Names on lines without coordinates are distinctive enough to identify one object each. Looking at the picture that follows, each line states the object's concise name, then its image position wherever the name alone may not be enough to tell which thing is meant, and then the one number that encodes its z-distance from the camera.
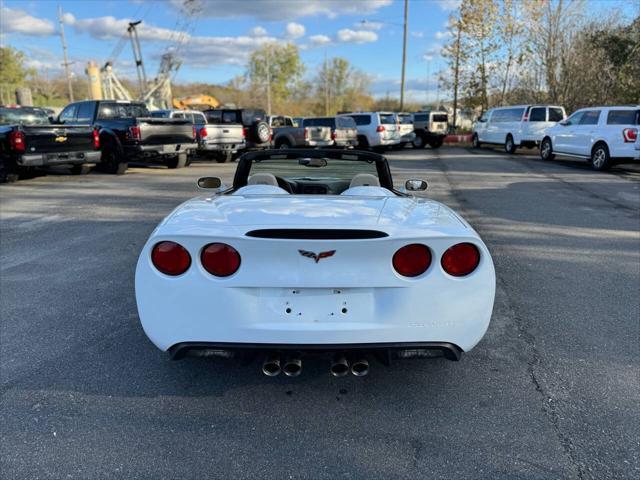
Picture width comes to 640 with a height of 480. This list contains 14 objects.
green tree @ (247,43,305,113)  84.62
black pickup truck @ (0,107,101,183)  11.48
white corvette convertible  2.42
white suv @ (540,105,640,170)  13.34
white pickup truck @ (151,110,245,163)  16.56
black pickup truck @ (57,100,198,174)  13.59
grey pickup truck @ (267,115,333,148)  18.95
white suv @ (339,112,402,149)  22.41
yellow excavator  52.38
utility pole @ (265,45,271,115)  84.16
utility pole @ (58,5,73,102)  61.56
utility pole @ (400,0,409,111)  35.16
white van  19.80
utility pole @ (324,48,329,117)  72.12
